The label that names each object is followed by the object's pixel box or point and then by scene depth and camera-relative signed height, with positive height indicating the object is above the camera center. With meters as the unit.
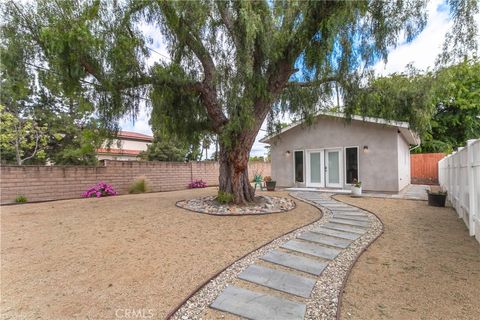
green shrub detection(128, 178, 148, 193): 11.72 -1.00
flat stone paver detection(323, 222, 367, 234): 4.99 -1.36
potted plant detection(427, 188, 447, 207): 7.32 -1.11
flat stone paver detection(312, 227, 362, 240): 4.59 -1.37
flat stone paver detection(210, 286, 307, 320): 2.27 -1.40
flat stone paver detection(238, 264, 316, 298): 2.75 -1.40
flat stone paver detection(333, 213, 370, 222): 5.90 -1.34
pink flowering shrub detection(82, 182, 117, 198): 10.26 -1.09
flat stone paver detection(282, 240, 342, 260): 3.74 -1.39
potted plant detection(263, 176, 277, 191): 11.90 -1.03
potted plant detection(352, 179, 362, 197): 9.76 -1.05
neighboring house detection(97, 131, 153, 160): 21.63 +2.06
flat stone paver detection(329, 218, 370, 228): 5.37 -1.35
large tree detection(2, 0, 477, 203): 4.80 +2.55
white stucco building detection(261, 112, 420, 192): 10.32 +0.42
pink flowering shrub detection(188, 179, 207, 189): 14.46 -1.16
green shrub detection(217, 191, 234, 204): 7.20 -0.99
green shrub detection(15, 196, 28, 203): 8.54 -1.14
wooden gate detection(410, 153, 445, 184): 16.62 -0.40
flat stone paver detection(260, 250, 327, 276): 3.27 -1.40
